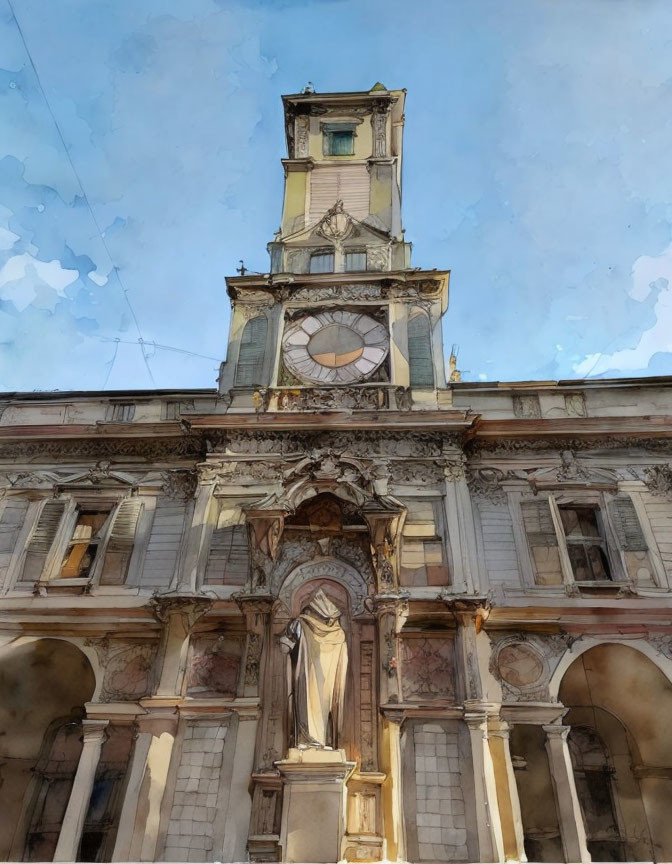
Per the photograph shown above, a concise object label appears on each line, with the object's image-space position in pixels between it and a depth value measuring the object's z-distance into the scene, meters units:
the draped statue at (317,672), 9.98
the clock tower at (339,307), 14.82
